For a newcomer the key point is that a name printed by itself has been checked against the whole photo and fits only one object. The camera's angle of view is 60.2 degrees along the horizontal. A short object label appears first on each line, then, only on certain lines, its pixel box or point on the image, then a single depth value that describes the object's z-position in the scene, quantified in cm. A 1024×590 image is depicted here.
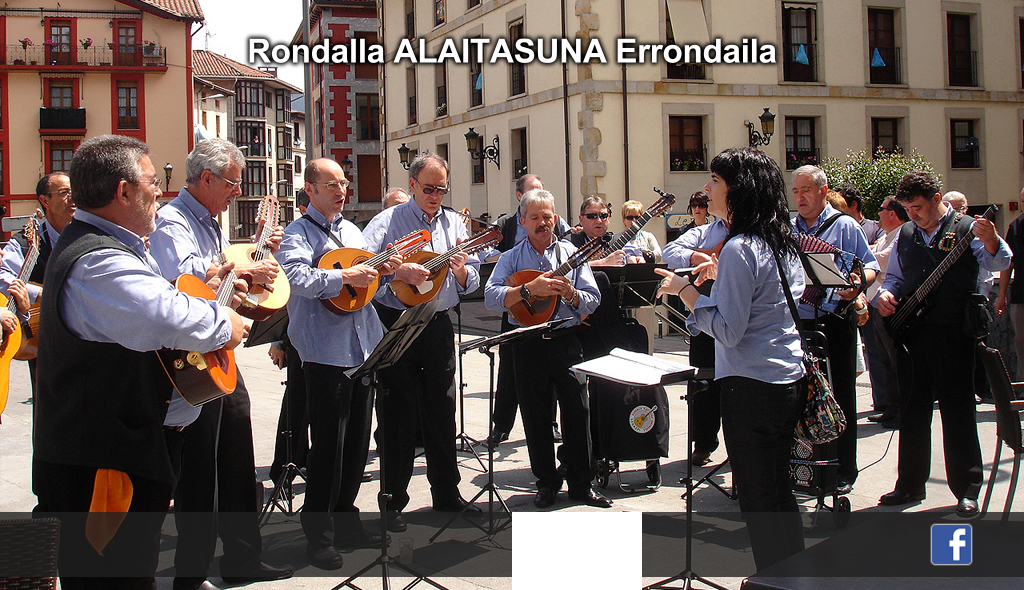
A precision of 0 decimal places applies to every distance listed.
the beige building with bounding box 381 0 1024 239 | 2144
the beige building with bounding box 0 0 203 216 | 4172
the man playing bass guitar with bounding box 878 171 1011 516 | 507
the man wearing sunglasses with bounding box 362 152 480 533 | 505
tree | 1958
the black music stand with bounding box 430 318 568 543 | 420
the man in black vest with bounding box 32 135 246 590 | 280
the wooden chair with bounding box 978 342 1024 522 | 429
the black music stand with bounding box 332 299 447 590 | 373
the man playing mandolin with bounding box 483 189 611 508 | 531
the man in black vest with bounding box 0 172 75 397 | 582
